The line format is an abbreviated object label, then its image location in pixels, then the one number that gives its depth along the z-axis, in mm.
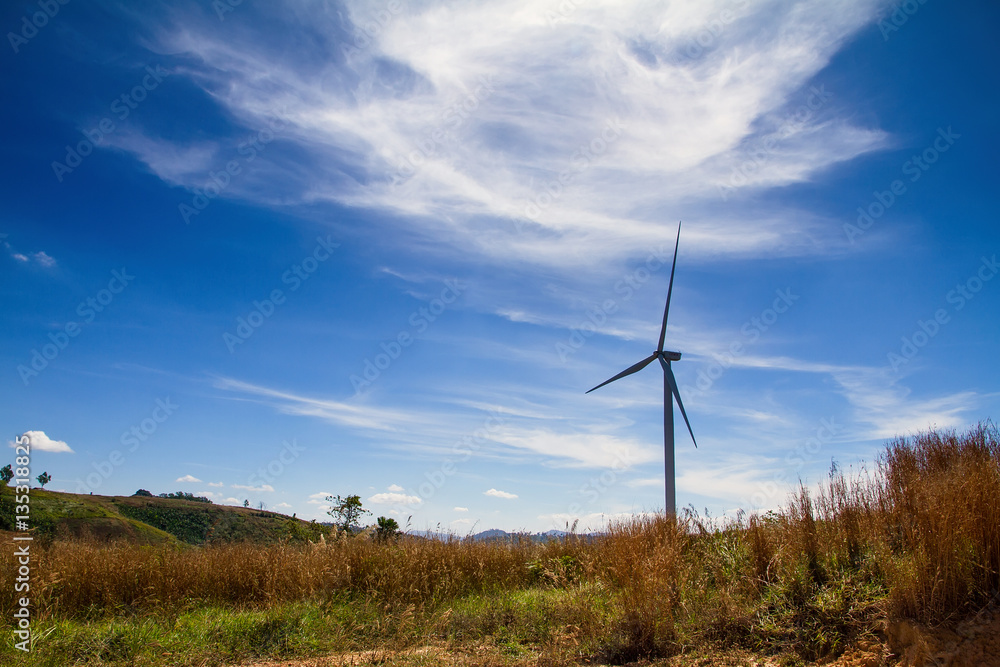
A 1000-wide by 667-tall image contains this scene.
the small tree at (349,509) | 22531
